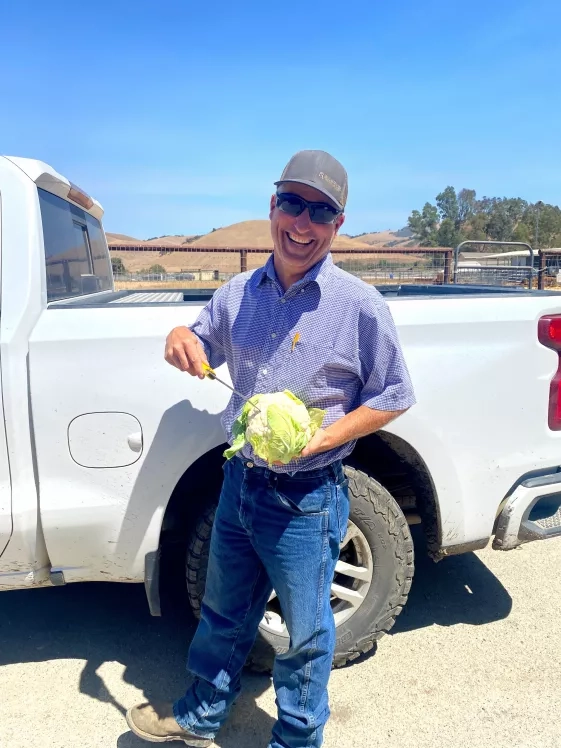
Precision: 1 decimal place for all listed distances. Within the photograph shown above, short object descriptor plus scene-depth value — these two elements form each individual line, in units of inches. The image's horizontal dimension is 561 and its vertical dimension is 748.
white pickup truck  87.2
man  71.1
